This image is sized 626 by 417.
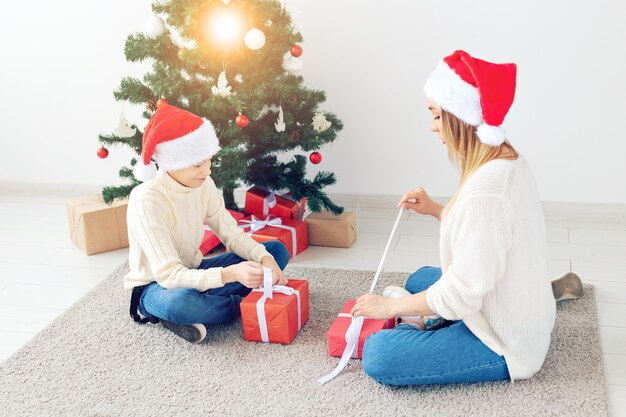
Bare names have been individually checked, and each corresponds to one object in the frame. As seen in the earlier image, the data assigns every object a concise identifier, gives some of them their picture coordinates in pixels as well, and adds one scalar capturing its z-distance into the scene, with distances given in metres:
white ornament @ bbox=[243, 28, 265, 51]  2.61
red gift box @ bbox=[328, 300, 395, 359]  2.10
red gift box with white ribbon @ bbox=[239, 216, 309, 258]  2.80
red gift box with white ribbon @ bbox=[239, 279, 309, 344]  2.17
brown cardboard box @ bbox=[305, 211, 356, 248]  2.94
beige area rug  1.90
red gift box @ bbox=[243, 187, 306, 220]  2.95
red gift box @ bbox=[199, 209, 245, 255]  2.87
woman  1.79
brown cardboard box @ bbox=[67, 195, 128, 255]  2.94
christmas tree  2.67
